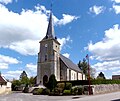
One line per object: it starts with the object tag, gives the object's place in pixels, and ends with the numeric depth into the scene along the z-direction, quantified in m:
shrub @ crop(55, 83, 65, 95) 15.95
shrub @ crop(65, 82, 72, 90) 16.33
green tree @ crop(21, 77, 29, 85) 35.79
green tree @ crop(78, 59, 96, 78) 47.47
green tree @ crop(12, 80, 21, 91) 29.54
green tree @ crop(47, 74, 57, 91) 18.17
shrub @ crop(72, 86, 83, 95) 14.63
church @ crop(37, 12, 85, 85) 26.43
